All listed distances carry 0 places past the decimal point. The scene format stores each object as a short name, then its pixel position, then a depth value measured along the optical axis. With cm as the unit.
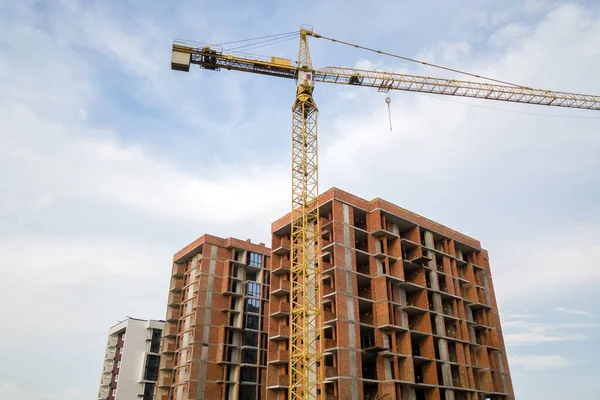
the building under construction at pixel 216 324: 6831
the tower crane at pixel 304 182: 4982
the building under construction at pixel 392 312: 5044
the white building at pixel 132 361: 8369
